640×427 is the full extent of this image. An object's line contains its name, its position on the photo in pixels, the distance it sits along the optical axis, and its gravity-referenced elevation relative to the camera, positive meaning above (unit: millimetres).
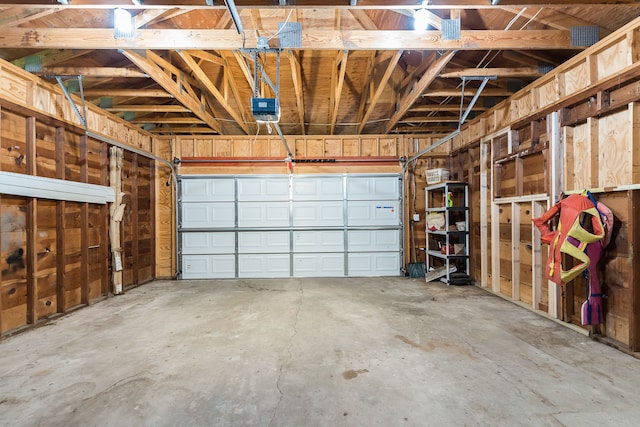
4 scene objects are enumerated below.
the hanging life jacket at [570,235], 2734 -255
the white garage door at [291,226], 6285 -269
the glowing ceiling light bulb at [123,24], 2932 +2065
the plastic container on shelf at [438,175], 5699 +769
